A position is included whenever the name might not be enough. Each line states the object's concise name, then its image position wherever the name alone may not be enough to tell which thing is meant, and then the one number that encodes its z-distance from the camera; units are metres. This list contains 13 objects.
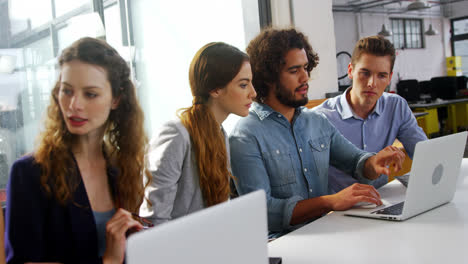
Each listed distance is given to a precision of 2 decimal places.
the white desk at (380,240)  1.26
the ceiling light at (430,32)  12.81
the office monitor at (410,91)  9.09
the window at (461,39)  14.76
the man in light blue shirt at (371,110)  2.54
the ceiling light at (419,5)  9.34
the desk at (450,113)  8.33
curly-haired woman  1.12
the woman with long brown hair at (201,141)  1.56
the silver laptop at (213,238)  0.64
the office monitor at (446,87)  9.48
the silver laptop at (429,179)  1.57
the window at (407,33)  13.64
